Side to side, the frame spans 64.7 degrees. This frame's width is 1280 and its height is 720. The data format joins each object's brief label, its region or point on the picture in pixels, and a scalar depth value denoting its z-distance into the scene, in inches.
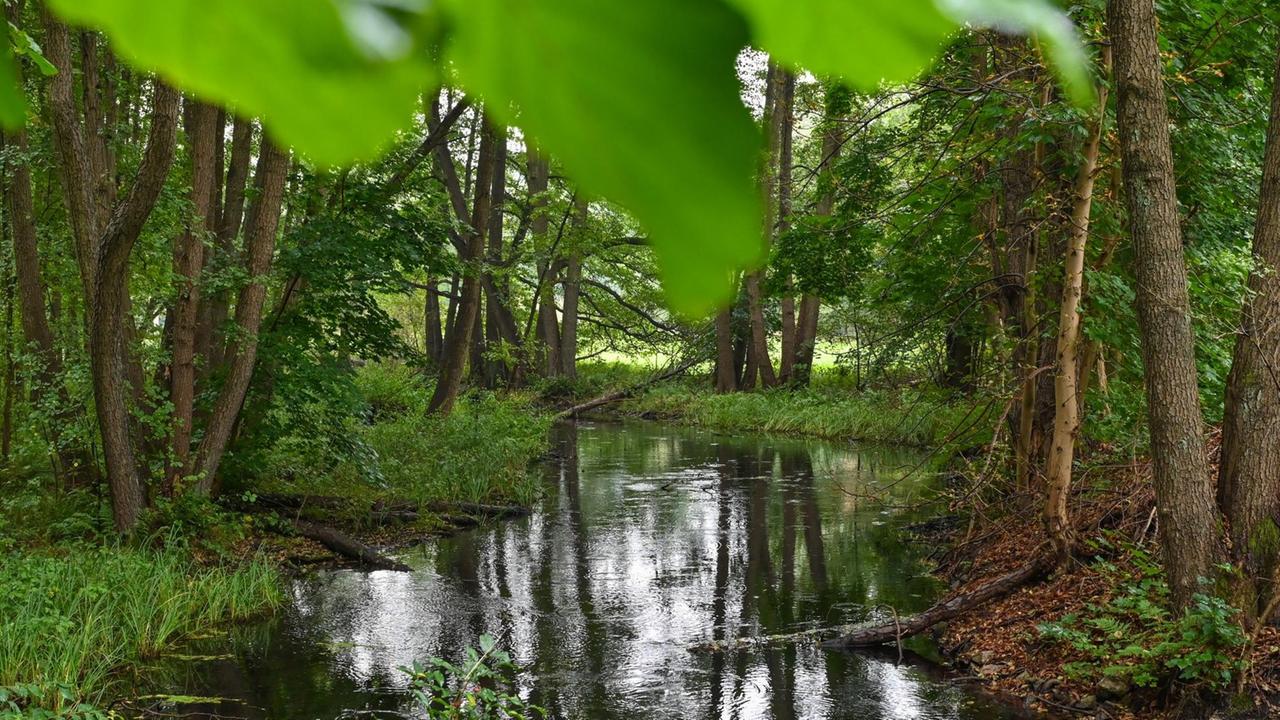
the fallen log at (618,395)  1096.2
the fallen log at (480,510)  523.8
